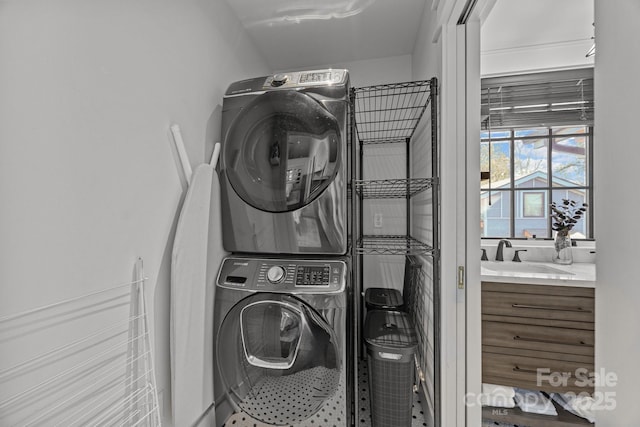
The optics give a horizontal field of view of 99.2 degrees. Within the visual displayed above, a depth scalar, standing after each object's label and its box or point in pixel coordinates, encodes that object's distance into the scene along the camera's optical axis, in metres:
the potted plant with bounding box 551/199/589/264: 1.99
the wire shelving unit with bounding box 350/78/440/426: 1.43
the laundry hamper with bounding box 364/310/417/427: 1.37
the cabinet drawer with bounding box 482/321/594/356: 1.70
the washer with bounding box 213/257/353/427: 1.32
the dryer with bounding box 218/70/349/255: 1.41
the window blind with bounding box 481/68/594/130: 1.90
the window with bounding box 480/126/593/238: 2.13
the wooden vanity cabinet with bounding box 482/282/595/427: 1.69
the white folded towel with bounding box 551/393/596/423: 1.59
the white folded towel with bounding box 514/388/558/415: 1.66
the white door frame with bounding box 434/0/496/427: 1.32
